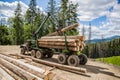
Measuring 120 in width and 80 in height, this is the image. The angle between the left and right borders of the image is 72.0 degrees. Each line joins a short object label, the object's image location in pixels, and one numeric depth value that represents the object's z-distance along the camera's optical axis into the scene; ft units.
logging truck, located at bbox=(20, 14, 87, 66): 19.00
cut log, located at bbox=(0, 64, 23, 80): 12.56
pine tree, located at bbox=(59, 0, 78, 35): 68.09
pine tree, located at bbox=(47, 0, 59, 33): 81.06
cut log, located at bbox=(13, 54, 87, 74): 15.74
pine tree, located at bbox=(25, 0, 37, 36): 86.61
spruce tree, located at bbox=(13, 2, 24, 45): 91.57
